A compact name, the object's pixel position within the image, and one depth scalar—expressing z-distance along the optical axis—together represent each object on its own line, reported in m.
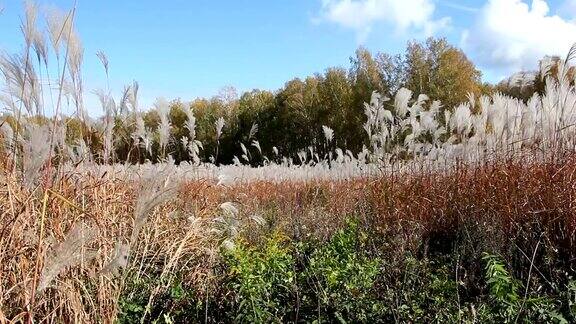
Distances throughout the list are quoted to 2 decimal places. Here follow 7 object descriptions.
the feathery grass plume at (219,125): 7.17
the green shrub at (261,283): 3.05
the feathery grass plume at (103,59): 3.56
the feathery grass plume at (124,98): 3.91
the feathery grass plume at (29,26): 2.28
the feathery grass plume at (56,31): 2.55
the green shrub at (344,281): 3.06
